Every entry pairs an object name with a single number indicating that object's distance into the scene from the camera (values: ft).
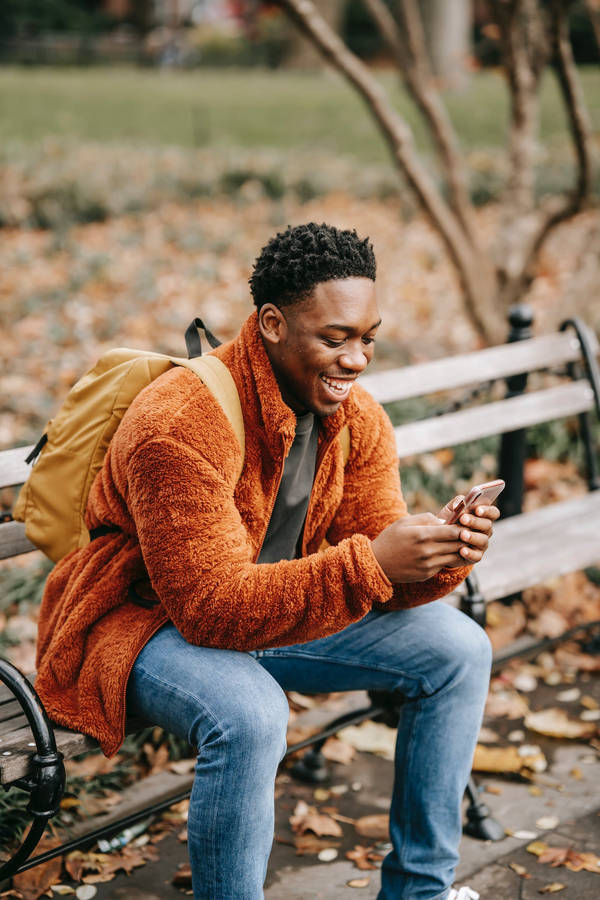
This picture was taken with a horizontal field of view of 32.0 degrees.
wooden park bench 7.02
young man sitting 6.72
